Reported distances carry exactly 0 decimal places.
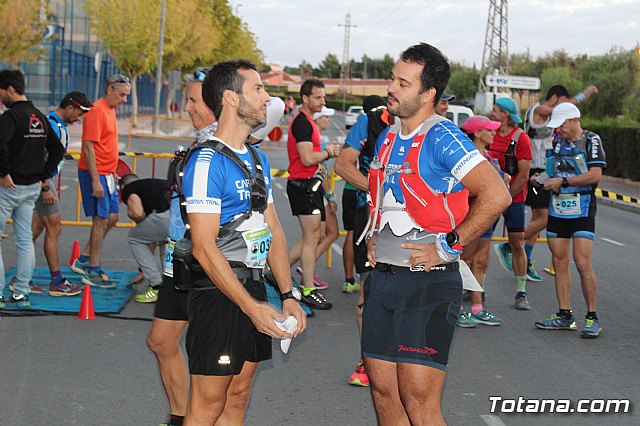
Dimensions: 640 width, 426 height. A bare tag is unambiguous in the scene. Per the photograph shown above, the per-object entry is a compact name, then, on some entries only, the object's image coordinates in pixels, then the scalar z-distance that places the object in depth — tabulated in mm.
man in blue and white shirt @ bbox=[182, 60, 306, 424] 3826
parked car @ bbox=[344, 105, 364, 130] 56403
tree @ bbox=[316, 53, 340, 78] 197875
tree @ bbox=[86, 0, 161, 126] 48219
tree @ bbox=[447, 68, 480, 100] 93125
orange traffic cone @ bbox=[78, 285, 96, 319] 8117
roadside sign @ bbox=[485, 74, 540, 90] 36500
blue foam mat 8375
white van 33669
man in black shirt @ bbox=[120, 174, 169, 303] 8555
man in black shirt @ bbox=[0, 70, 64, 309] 8070
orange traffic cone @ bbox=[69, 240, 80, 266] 10109
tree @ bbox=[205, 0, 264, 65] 69500
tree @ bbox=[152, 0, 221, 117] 51812
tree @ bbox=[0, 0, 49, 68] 29875
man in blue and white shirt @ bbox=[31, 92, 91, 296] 8789
